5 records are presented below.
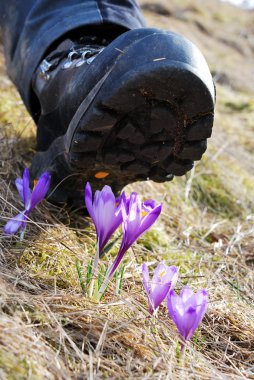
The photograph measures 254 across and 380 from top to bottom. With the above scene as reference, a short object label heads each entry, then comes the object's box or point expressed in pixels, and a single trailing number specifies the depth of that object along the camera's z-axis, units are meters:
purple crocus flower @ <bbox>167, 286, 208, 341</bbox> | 0.55
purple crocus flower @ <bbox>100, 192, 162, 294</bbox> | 0.58
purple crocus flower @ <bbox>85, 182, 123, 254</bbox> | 0.59
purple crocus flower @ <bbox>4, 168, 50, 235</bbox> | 0.64
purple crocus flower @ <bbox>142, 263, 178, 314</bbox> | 0.57
